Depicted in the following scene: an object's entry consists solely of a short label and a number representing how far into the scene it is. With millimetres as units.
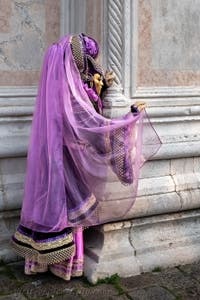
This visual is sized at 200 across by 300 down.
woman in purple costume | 6181
